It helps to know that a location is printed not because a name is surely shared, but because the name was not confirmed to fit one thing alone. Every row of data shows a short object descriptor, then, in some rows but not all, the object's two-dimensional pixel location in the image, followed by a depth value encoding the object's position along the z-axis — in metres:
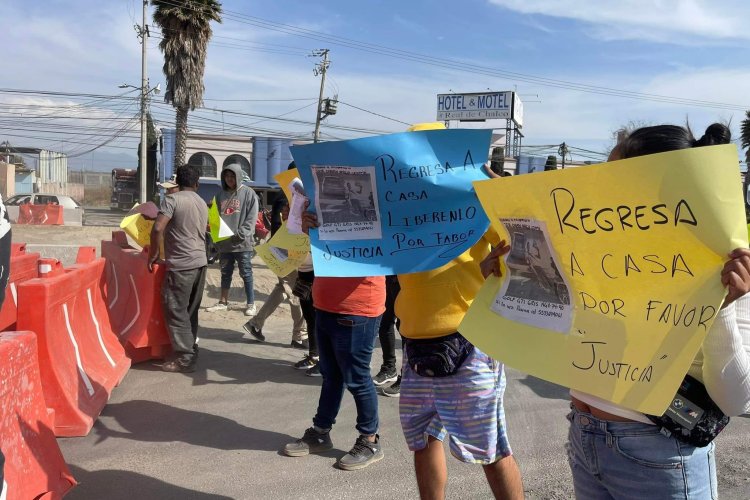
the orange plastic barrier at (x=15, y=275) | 4.62
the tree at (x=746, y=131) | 26.21
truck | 49.41
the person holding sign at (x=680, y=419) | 1.51
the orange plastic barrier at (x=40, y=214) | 24.36
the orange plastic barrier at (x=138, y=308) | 5.45
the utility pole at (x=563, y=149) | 42.66
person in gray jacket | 7.88
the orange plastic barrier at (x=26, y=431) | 2.55
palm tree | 24.05
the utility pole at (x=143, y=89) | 32.22
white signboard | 41.03
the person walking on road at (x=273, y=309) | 6.50
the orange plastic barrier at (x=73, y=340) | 3.63
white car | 27.80
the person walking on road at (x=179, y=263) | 5.32
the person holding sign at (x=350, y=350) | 3.49
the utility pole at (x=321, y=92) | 39.53
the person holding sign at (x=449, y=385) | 2.45
